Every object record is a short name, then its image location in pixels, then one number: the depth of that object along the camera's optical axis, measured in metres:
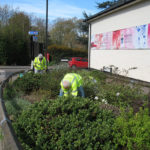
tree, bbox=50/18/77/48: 38.91
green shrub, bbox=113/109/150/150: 2.31
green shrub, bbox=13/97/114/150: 2.34
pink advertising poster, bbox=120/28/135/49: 9.71
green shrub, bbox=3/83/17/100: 5.48
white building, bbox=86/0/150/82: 8.83
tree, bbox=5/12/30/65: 24.61
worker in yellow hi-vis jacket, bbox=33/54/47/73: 9.07
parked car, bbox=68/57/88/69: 20.05
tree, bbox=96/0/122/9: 29.21
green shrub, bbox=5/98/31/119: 4.28
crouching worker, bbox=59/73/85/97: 4.31
